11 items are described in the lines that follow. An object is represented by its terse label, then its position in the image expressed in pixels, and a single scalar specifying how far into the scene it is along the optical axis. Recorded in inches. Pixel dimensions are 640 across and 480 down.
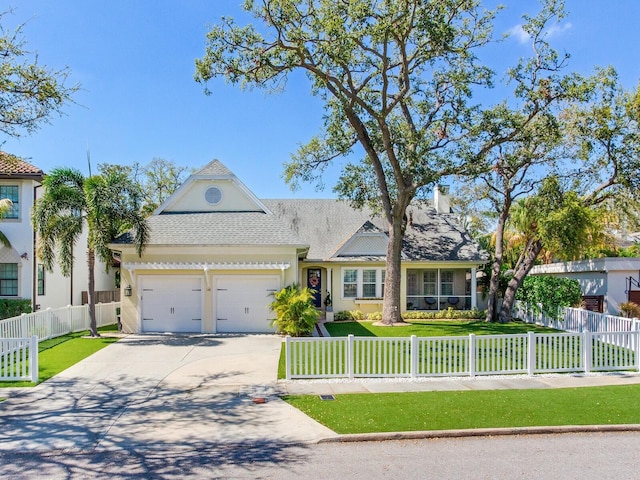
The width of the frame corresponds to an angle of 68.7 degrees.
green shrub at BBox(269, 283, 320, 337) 614.5
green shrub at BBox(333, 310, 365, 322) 866.8
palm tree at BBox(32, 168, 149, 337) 605.0
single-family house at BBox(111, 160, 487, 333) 695.1
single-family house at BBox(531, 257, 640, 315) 759.1
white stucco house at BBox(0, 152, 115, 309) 776.9
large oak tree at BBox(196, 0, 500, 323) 647.1
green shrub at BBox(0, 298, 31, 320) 741.3
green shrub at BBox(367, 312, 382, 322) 856.1
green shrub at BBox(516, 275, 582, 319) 769.6
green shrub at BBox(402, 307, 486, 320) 890.7
